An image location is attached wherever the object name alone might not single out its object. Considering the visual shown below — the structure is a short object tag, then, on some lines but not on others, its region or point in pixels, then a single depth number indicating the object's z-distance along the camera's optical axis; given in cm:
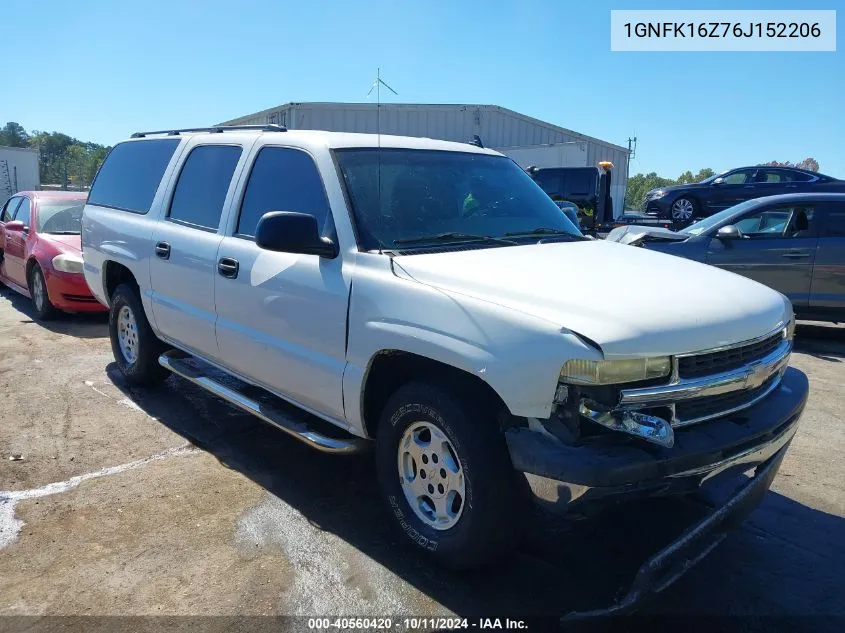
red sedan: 807
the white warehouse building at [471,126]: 1980
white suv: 246
